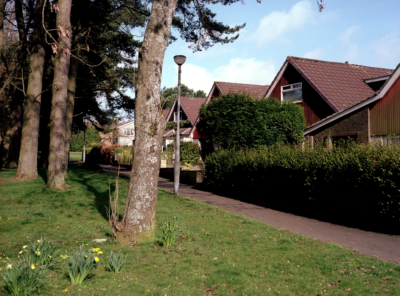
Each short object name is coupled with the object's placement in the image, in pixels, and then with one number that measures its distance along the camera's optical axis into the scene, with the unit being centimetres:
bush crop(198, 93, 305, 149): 1988
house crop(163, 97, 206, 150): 3897
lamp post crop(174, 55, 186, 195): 1511
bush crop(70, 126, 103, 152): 7694
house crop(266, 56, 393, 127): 2080
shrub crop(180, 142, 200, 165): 3266
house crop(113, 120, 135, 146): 7654
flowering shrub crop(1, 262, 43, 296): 427
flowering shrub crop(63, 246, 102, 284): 491
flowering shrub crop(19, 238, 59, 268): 509
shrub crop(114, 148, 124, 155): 4053
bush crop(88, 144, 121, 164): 4319
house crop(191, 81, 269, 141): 3089
